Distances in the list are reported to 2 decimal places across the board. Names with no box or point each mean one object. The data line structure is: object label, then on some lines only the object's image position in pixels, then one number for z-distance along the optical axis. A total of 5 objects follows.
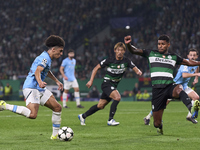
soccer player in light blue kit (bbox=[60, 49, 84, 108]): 36.41
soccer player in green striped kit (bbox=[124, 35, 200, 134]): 15.31
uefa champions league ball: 14.41
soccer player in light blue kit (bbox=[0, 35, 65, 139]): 14.32
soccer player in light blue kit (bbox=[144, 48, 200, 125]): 21.05
